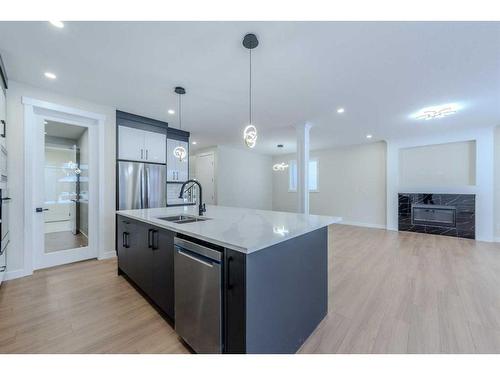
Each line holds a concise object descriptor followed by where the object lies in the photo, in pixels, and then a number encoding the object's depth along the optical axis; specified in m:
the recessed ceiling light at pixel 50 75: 2.56
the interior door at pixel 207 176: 6.97
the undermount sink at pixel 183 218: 2.13
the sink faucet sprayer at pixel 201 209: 2.32
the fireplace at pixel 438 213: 4.93
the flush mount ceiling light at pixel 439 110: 3.52
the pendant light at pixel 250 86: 1.90
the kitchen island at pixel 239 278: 1.17
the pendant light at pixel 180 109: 2.96
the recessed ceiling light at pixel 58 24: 1.74
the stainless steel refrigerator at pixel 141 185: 3.78
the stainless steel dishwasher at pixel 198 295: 1.25
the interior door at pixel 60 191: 3.03
